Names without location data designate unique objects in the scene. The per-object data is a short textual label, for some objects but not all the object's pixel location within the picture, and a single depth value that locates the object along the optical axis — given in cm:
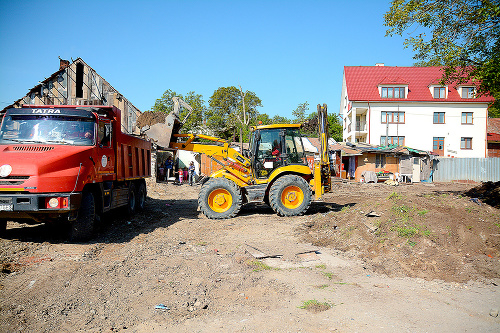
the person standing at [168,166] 2567
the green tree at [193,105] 4201
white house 3734
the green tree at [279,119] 5434
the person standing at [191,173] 2510
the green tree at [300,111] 6144
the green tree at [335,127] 5366
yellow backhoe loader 1096
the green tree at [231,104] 4729
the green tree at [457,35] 1155
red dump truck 643
